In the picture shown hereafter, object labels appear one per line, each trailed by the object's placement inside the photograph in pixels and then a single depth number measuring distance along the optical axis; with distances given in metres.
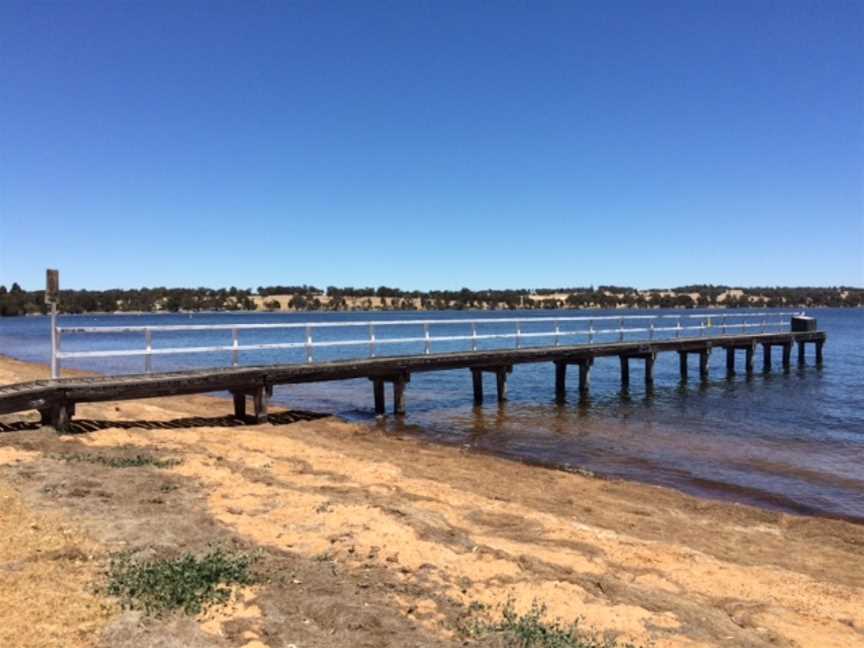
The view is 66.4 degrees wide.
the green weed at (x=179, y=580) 4.76
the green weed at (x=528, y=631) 4.54
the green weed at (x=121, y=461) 9.43
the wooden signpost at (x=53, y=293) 13.02
